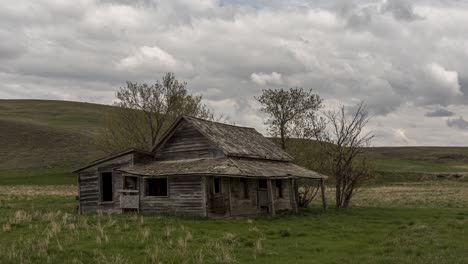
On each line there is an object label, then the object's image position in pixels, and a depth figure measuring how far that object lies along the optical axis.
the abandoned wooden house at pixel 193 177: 26.44
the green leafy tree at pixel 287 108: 42.22
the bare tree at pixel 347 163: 32.81
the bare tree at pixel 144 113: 48.34
